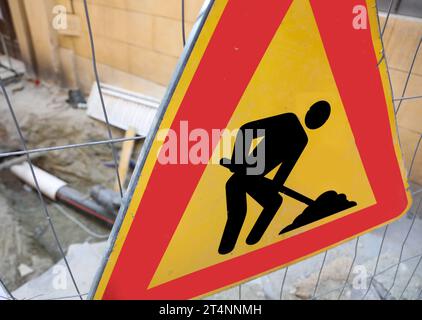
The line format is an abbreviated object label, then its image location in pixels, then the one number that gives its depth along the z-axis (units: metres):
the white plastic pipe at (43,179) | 3.35
